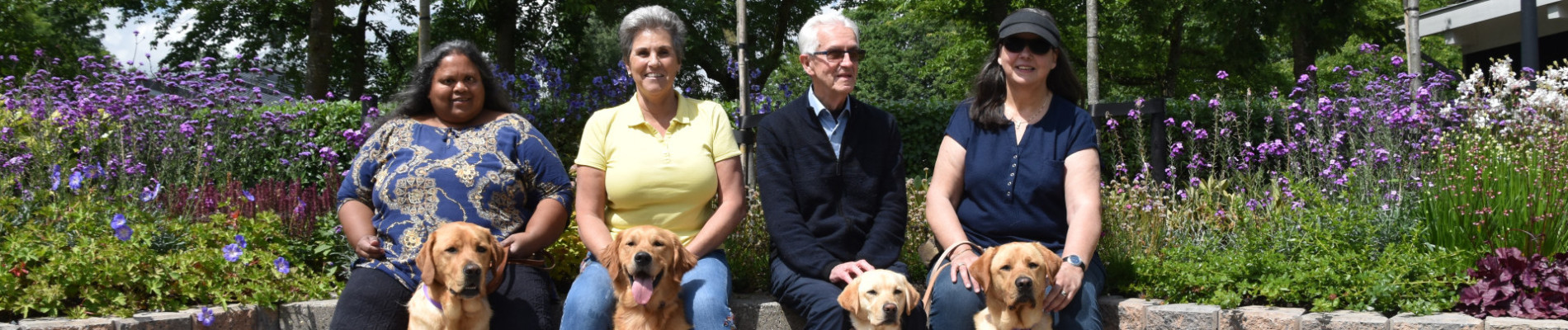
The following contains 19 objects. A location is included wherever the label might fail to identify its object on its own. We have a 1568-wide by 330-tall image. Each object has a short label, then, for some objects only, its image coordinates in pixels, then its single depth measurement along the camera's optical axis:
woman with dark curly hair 3.85
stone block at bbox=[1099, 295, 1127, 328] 4.45
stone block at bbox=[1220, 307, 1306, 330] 4.13
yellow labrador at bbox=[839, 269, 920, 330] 3.39
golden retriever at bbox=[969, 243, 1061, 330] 3.29
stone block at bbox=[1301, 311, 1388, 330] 4.00
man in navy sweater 3.91
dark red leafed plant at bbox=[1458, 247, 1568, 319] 3.93
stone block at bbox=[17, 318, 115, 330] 4.09
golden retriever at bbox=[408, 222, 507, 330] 3.40
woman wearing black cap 3.72
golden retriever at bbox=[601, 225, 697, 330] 3.42
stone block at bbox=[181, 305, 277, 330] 4.49
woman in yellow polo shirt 3.89
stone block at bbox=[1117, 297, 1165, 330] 4.39
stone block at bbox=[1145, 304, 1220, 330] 4.29
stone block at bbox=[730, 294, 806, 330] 4.39
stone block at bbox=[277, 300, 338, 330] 4.70
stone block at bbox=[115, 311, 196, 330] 4.27
